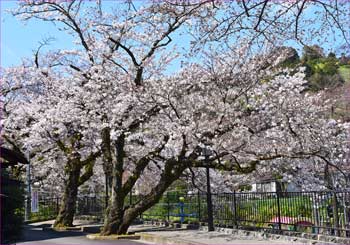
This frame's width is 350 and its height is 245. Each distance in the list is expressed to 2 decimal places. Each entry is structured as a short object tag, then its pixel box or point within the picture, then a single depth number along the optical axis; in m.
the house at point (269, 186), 24.06
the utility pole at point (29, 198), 25.37
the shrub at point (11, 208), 10.20
